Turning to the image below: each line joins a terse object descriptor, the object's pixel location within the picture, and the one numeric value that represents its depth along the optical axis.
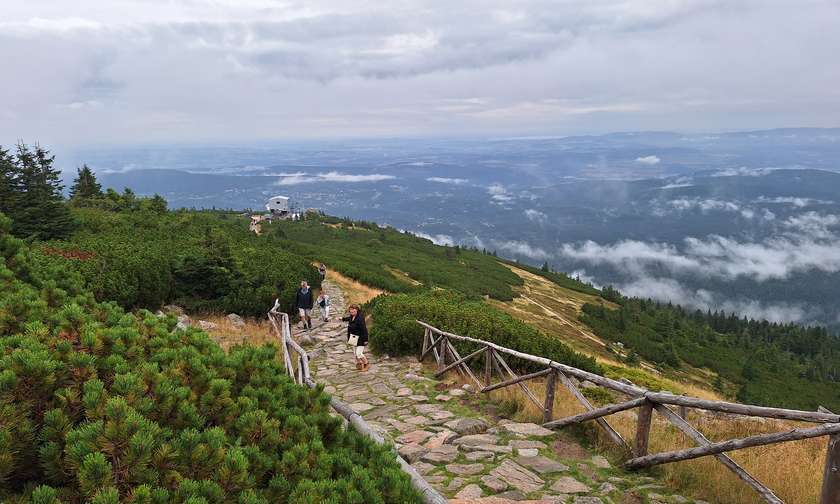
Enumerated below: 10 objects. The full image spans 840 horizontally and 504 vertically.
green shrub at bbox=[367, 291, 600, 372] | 15.25
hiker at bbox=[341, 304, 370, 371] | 13.91
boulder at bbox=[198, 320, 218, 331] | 16.04
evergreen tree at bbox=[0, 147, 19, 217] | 19.17
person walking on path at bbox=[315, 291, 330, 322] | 20.67
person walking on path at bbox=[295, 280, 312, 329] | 18.77
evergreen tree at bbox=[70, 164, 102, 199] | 37.22
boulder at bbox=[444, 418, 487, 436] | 8.59
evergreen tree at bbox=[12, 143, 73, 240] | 19.00
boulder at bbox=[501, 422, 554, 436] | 8.34
